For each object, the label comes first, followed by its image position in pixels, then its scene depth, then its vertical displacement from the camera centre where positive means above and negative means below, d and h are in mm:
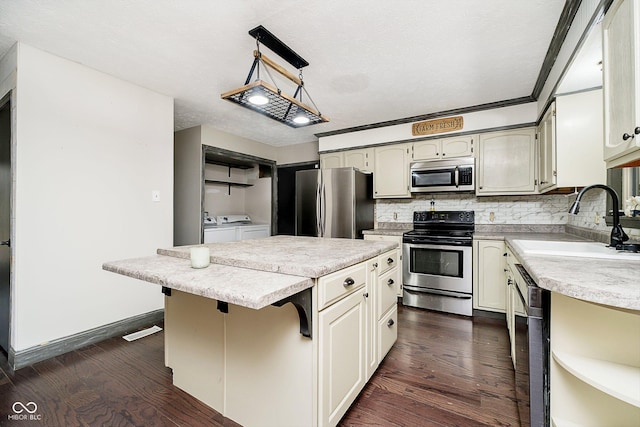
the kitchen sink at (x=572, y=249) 1381 -227
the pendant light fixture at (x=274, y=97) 1639 +720
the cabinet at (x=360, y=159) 4008 +789
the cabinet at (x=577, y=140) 2078 +563
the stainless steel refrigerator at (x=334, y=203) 3680 +133
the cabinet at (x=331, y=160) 4238 +813
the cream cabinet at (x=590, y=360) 959 -542
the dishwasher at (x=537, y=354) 1118 -588
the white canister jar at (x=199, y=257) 1355 -224
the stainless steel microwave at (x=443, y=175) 3318 +459
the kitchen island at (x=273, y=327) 1205 -609
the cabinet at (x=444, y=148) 3365 +816
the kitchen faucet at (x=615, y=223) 1485 -63
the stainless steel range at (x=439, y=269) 3039 -659
